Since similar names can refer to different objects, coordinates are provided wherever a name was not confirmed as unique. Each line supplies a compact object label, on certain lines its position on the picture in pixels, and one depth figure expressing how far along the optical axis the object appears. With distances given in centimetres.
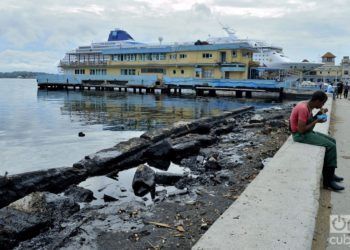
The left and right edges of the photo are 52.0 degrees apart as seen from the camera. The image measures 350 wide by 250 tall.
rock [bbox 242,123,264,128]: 1584
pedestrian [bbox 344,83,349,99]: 3395
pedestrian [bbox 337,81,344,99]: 3452
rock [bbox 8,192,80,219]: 569
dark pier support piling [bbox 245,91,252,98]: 4472
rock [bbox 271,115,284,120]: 1899
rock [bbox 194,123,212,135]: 1553
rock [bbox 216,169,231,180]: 749
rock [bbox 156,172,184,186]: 798
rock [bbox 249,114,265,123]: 1717
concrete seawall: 344
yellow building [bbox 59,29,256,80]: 4744
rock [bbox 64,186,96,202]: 718
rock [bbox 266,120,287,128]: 1433
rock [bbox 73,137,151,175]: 927
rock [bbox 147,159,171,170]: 1020
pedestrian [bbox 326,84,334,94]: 3732
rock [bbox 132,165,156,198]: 759
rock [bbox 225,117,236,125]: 1844
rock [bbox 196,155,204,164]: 988
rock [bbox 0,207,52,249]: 505
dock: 4249
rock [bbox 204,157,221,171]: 874
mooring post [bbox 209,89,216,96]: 4691
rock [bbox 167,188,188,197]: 672
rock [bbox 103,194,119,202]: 725
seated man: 588
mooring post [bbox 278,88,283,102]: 4091
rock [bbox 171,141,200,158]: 1096
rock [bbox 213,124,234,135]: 1504
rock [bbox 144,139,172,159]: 1074
